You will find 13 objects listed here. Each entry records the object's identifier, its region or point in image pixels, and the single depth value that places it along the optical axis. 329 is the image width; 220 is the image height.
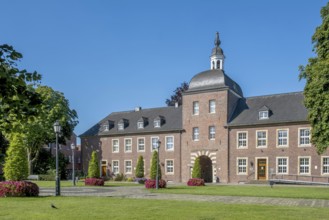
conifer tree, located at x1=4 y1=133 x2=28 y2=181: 21.53
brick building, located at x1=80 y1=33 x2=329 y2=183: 37.41
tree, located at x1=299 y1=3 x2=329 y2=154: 22.75
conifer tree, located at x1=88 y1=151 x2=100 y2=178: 36.69
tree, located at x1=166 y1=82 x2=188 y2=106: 60.72
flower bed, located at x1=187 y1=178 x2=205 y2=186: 32.62
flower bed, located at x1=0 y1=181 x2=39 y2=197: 20.36
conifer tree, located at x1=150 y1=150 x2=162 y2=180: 36.62
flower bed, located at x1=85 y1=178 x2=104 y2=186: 33.38
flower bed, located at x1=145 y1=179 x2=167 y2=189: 28.88
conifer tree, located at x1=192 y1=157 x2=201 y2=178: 36.56
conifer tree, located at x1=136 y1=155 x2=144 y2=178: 44.88
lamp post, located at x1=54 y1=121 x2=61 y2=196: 21.17
